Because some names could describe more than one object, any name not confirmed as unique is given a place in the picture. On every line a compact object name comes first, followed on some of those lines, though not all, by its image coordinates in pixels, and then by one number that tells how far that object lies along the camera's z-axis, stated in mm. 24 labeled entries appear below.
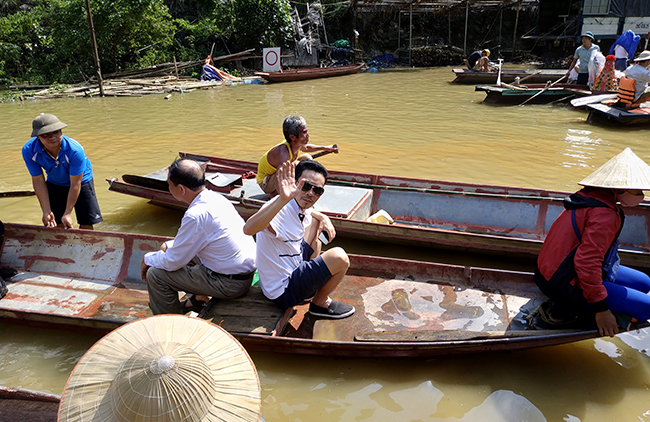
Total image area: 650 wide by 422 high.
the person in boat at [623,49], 13539
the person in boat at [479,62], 18578
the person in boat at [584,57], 12664
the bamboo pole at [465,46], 22941
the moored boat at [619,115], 10289
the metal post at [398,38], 25597
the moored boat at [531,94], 13438
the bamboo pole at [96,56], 15867
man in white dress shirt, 3234
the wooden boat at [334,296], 3438
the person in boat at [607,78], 12195
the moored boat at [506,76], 17094
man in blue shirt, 4410
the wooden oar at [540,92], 13408
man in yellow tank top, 5098
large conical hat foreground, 1743
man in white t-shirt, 3105
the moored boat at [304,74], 20453
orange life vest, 10159
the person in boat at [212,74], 21219
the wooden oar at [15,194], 6278
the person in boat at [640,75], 9721
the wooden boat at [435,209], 5074
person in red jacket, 3037
